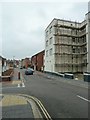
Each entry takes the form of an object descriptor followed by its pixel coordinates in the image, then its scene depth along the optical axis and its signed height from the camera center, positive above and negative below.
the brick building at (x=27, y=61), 57.50 +0.89
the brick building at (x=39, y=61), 34.94 +0.63
